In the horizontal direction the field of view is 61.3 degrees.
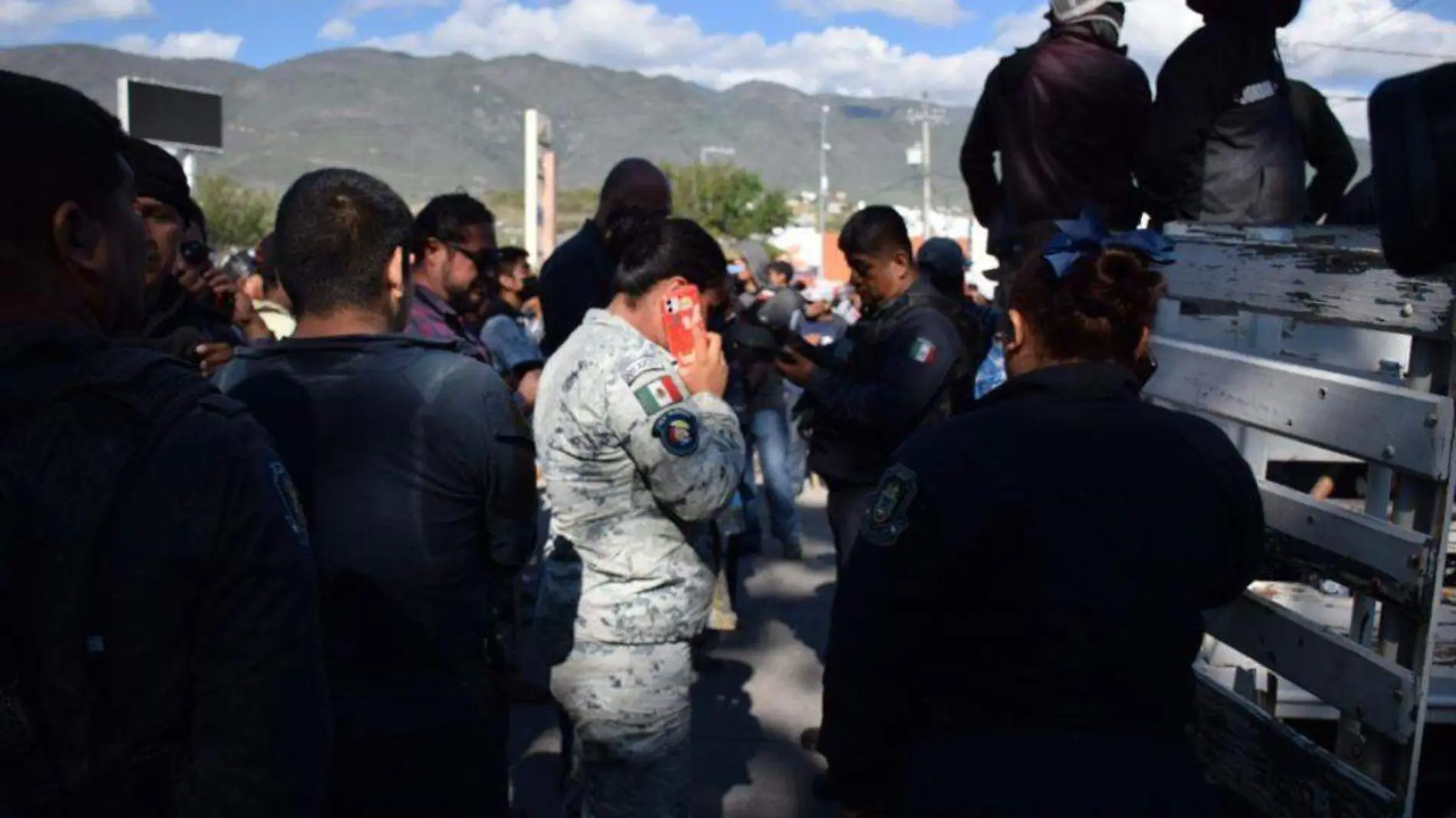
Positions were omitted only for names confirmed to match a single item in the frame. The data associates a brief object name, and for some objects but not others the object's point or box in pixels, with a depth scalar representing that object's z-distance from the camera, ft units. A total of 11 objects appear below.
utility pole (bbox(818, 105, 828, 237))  232.16
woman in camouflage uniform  10.25
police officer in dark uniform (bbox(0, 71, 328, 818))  4.52
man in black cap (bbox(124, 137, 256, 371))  10.62
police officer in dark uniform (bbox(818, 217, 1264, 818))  6.55
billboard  58.70
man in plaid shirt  15.70
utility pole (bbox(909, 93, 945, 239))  188.56
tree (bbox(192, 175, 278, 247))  237.86
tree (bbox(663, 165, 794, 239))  282.97
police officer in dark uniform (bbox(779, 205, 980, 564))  14.08
